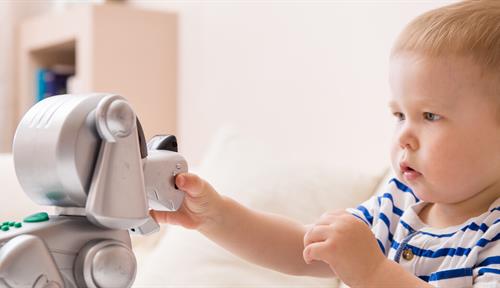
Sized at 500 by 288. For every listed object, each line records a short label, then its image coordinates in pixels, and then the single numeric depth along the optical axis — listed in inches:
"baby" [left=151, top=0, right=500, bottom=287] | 34.3
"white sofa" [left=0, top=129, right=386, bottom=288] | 46.7
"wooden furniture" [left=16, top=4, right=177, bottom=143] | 97.9
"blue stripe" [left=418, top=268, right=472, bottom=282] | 35.5
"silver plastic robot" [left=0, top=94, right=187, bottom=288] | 30.3
